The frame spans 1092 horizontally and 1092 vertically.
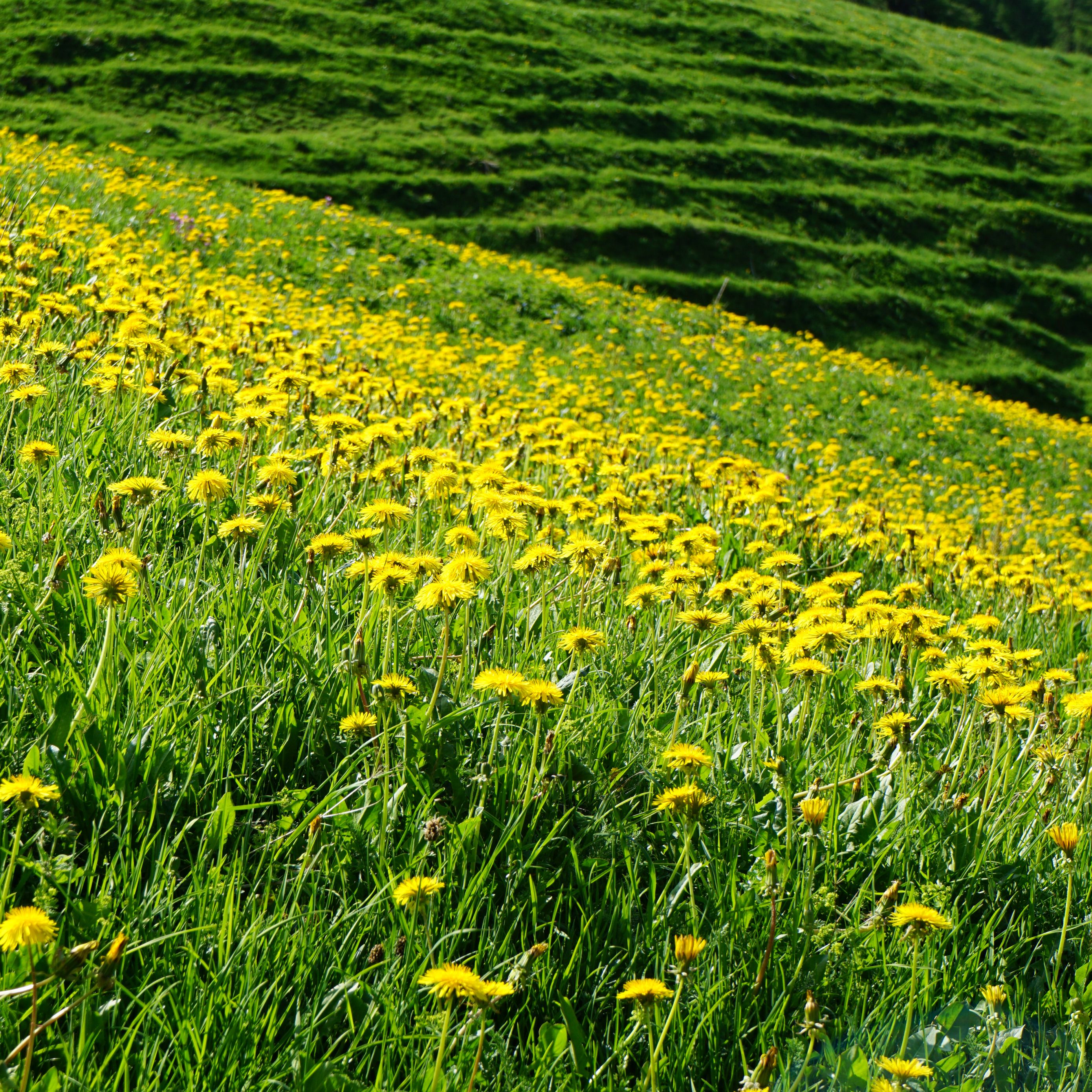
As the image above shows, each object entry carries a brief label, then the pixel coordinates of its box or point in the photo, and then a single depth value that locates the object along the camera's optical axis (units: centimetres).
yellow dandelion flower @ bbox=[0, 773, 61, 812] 210
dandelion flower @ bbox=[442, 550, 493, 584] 237
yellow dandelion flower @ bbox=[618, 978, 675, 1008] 205
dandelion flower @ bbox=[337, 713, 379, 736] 229
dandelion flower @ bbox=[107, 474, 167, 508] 244
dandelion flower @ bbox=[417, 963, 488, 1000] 205
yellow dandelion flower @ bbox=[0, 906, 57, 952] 201
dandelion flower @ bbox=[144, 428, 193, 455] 261
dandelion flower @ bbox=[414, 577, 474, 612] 234
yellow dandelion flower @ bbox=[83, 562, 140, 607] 226
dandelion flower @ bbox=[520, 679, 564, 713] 226
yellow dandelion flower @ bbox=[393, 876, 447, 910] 213
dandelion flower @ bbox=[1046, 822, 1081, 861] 222
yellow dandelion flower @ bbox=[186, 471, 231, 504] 250
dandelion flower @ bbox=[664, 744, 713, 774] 226
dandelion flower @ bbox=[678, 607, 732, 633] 247
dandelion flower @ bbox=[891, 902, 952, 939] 215
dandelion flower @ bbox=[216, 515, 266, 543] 246
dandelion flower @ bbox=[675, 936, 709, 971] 208
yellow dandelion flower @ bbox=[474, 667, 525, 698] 226
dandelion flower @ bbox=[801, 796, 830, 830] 220
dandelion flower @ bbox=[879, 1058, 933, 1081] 206
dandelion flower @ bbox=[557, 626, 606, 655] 240
